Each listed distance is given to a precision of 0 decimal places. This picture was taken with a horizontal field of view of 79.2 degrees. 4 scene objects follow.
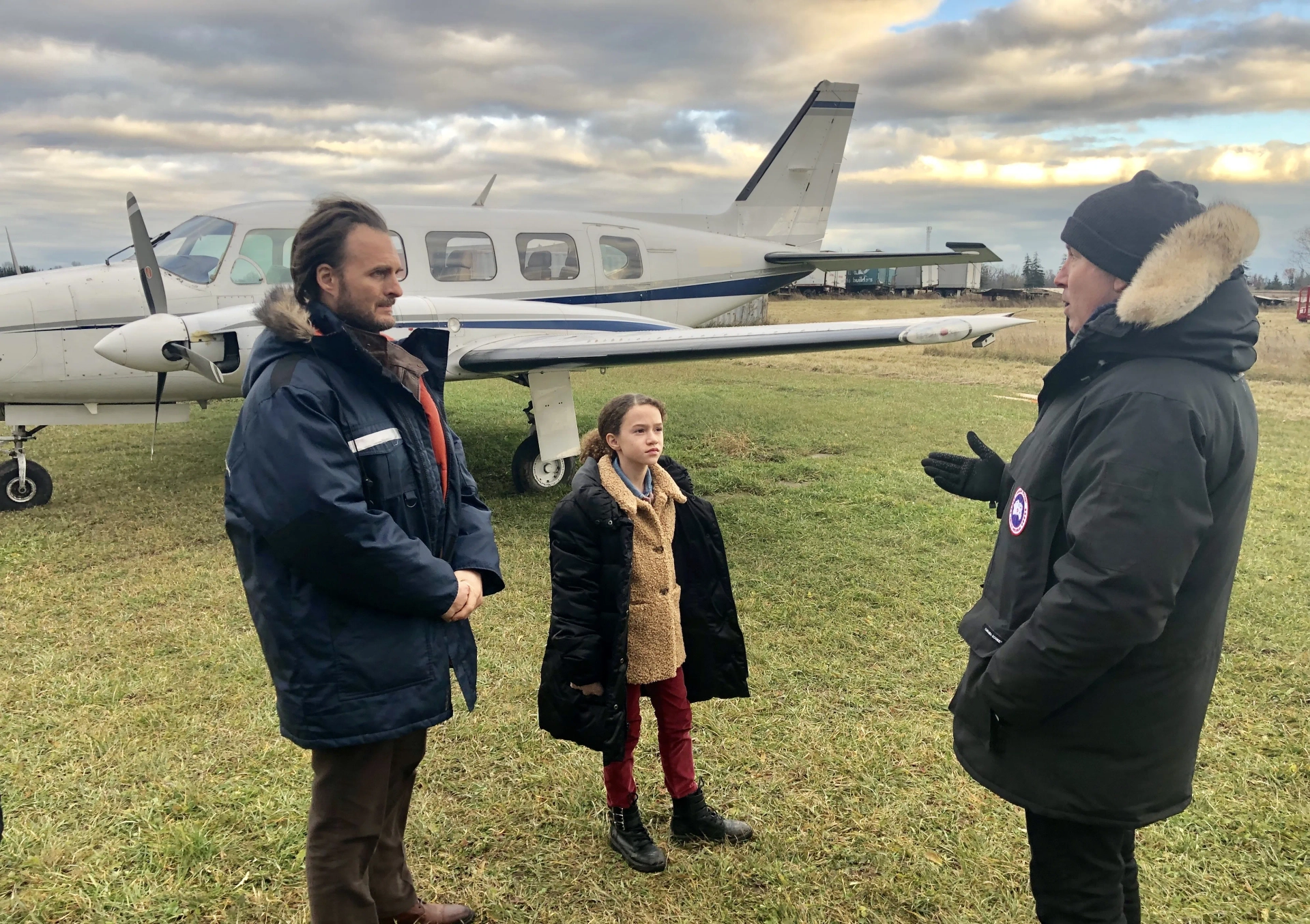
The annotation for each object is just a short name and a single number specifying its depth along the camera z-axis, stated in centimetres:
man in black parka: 151
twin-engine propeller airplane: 611
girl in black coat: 244
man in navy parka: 171
